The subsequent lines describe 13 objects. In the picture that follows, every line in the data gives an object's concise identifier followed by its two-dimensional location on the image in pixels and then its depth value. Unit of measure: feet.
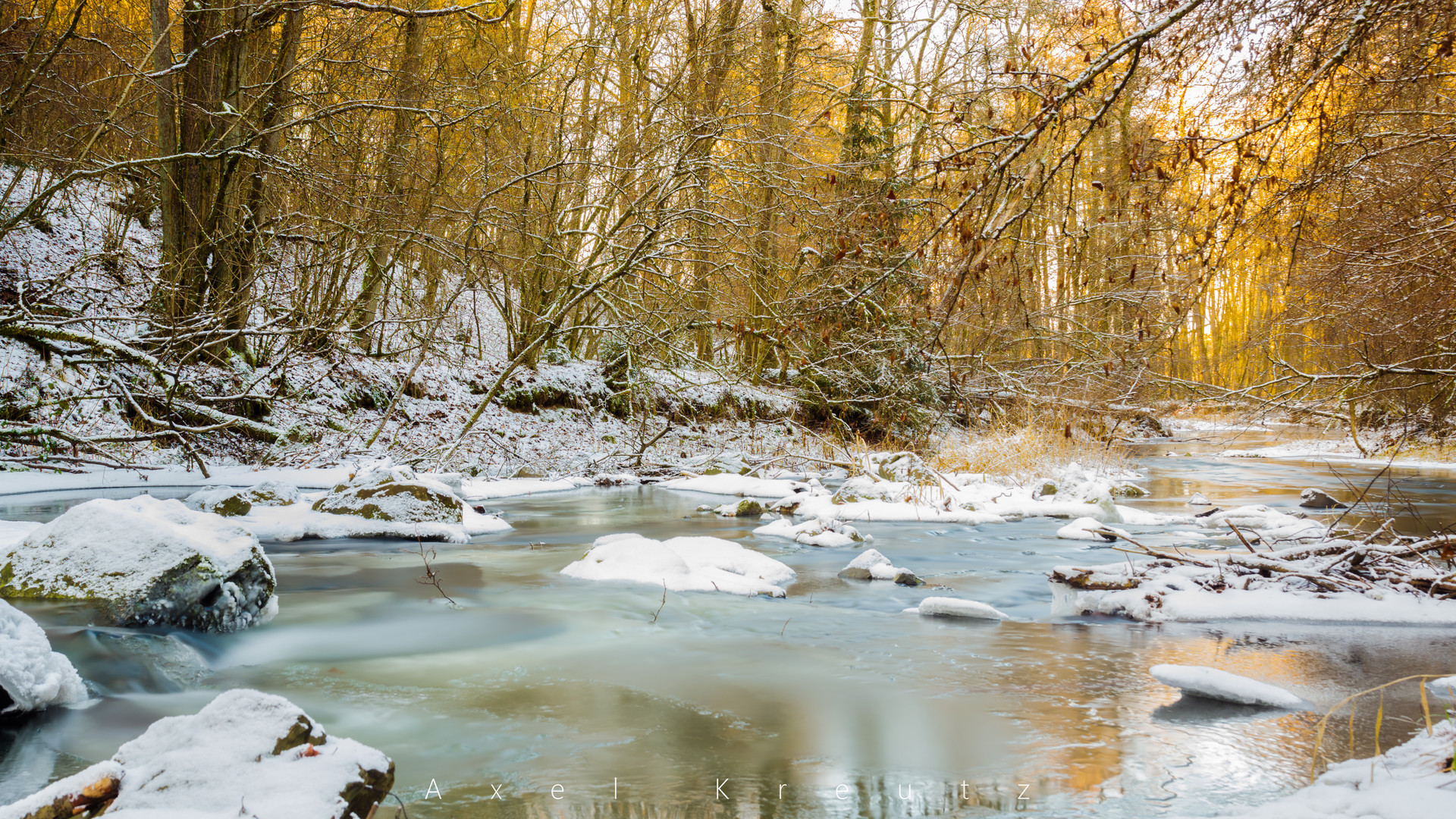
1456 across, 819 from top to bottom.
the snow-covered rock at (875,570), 20.08
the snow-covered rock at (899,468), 36.52
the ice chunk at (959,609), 16.60
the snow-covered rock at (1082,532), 25.34
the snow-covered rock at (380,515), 24.66
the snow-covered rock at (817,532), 25.45
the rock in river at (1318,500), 32.09
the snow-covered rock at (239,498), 23.17
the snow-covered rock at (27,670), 9.81
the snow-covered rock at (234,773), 6.33
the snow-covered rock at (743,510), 31.81
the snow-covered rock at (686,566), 19.03
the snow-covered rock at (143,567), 13.75
